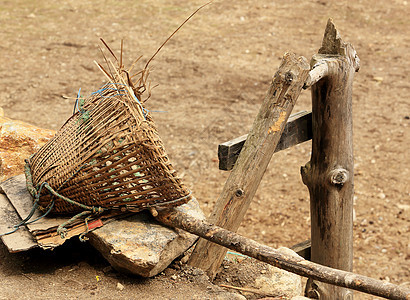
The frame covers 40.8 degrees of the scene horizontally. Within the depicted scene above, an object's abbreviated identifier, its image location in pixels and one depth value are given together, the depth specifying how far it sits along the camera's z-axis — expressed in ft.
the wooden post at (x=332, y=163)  10.27
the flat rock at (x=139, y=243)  8.54
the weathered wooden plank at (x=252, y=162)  9.54
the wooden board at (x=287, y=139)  10.02
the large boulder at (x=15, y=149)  11.22
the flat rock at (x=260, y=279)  9.93
